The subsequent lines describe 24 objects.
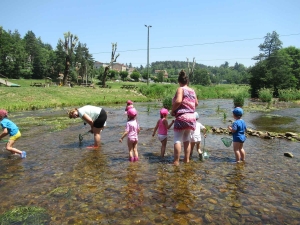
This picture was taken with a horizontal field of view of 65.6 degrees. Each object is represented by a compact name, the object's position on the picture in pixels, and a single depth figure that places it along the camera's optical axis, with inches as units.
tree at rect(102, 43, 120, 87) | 1946.9
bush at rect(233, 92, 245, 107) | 1043.7
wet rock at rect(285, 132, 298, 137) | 431.4
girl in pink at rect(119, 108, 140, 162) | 276.4
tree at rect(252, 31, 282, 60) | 2549.2
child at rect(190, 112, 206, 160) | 292.5
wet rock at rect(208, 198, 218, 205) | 177.9
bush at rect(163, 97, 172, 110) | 909.2
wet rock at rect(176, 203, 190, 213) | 165.2
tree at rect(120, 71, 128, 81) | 4293.8
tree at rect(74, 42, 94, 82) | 3518.7
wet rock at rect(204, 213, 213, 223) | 153.0
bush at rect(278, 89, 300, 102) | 1655.8
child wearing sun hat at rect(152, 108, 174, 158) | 288.5
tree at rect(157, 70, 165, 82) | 4381.4
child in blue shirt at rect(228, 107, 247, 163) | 272.2
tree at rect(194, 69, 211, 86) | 4466.0
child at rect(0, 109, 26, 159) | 296.5
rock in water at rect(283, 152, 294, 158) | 307.9
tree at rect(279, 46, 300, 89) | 2534.2
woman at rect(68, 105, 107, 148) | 318.2
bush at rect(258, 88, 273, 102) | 1363.2
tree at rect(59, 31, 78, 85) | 1762.3
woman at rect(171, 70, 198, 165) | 235.8
